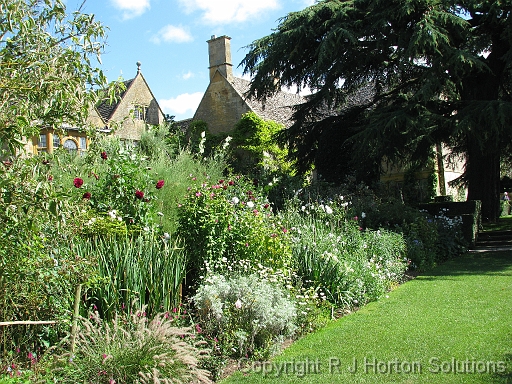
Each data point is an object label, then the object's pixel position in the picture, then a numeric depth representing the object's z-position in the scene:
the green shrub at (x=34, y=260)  3.04
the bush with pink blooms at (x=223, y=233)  6.02
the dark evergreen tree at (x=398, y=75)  12.64
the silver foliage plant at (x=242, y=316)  4.89
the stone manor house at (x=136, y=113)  28.34
